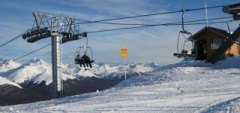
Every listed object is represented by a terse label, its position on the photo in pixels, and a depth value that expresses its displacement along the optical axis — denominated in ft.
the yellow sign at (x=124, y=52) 90.10
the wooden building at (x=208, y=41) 117.26
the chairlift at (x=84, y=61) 82.38
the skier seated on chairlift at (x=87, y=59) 82.17
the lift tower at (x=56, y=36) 80.89
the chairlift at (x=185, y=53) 122.52
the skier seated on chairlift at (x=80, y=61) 82.51
